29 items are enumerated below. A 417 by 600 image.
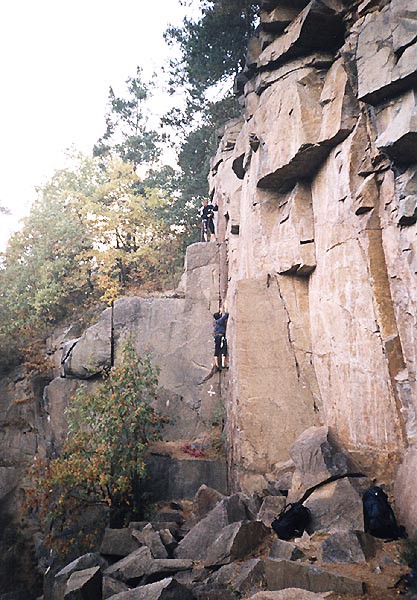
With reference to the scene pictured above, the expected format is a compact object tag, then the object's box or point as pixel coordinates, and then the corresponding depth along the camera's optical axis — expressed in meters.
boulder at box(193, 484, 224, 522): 9.56
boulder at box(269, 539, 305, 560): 6.25
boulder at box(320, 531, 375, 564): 6.14
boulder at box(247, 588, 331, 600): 5.13
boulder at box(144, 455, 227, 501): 11.92
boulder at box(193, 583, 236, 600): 5.77
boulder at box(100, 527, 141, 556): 8.68
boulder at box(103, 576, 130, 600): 6.95
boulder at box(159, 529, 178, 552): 8.14
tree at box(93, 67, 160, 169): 27.09
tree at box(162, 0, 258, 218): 15.63
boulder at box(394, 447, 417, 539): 6.88
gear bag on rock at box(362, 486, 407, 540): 6.75
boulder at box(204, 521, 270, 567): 6.95
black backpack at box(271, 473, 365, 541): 7.42
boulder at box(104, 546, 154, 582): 7.29
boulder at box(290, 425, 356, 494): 8.16
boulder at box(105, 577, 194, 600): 5.75
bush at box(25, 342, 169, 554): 10.72
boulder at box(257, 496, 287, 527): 8.10
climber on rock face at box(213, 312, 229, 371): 14.84
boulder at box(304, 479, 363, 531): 7.18
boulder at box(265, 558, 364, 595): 5.34
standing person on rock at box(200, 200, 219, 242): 18.23
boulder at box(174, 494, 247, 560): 7.78
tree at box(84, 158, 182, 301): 21.34
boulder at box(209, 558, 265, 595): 5.94
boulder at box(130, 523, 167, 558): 7.92
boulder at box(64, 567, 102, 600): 6.93
